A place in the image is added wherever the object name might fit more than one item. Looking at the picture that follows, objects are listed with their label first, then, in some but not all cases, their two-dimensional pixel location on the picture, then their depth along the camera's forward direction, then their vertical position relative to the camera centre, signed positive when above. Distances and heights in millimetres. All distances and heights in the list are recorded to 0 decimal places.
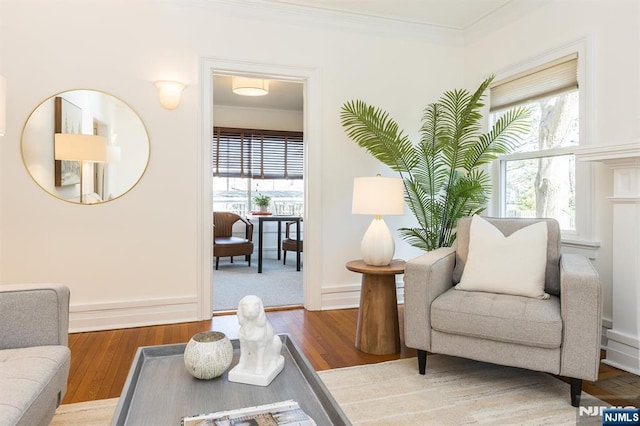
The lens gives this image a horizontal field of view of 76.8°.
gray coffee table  1137 -567
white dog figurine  1322 -451
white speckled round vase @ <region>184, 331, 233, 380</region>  1306 -479
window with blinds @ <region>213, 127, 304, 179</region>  6766 +996
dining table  5316 -191
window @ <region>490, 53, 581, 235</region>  2992 +532
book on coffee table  1075 -562
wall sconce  3088 +914
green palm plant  3211 +482
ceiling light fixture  4848 +1526
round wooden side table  2578 -657
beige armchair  1857 -525
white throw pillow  2188 -278
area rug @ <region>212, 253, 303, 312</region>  3904 -837
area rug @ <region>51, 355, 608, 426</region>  1803 -914
